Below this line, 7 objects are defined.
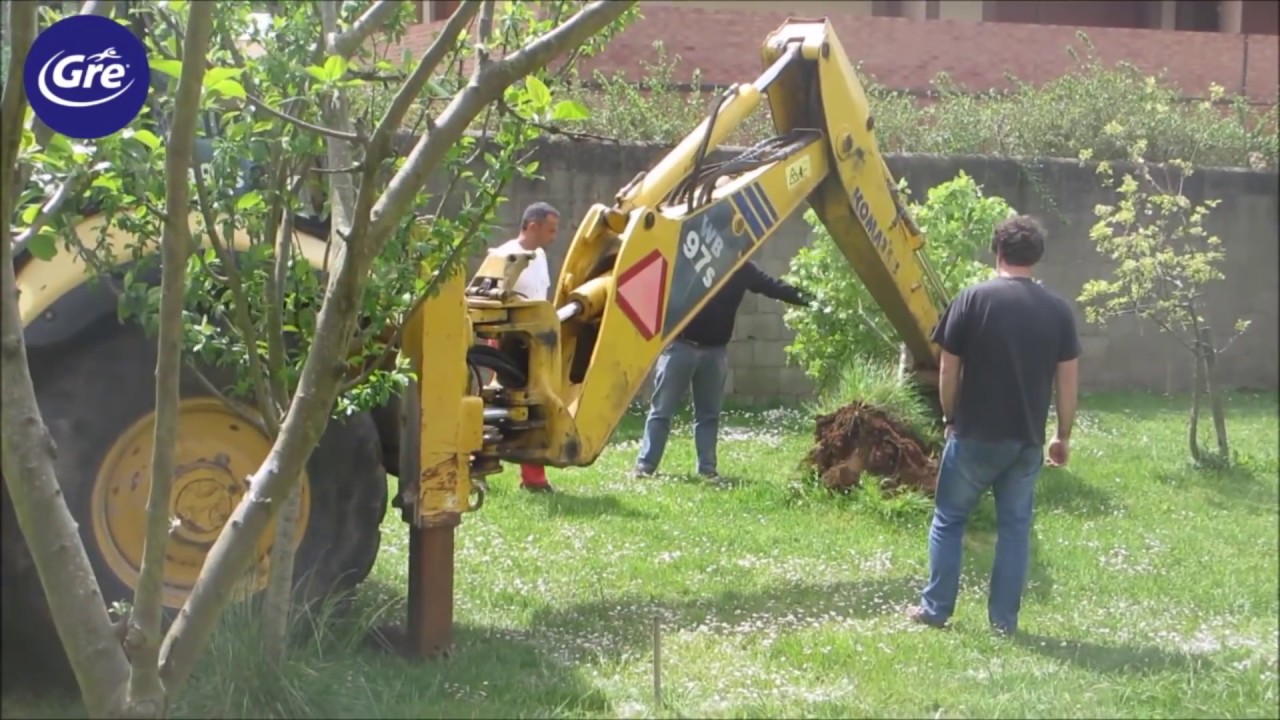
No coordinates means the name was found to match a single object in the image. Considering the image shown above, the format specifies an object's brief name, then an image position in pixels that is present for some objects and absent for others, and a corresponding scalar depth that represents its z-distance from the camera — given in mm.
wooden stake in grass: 4523
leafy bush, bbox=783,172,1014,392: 8781
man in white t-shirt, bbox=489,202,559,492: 7727
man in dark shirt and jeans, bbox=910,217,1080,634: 5488
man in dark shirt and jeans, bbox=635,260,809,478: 8625
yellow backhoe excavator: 4523
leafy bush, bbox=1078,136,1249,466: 8680
